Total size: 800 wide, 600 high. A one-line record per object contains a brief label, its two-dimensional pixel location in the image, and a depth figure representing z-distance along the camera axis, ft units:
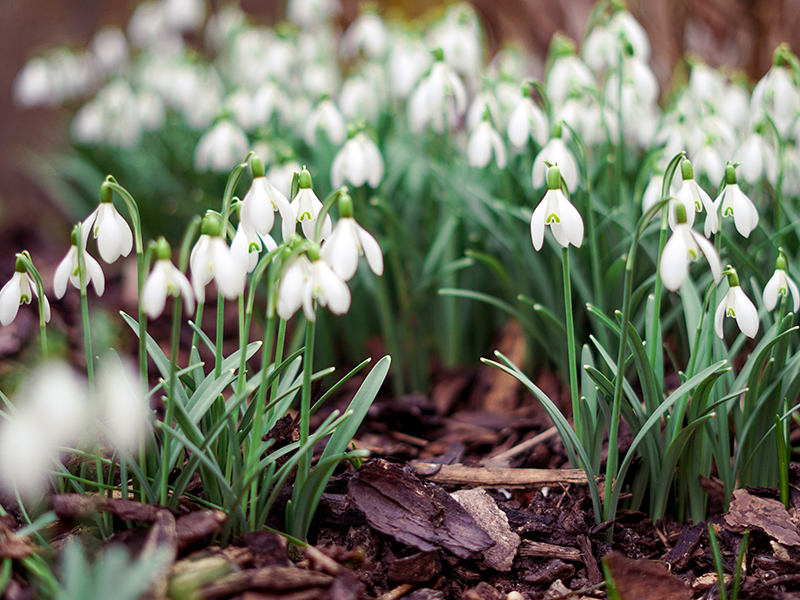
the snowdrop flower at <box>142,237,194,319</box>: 1.77
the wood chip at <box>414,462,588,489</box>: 2.11
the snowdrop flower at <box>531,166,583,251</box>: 1.89
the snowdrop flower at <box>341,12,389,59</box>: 3.09
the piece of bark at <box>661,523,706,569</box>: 2.01
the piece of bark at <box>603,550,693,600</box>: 1.91
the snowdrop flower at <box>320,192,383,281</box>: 1.83
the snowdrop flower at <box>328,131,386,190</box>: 2.27
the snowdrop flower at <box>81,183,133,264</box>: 1.87
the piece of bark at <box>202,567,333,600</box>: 1.81
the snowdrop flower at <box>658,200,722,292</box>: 1.81
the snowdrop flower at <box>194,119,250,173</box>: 2.56
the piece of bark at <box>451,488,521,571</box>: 1.99
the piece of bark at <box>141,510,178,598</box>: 1.80
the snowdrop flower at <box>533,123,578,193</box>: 2.14
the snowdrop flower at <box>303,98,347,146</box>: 2.49
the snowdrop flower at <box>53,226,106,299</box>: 1.87
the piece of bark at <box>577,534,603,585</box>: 1.99
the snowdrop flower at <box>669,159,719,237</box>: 1.91
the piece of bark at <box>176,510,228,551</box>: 1.87
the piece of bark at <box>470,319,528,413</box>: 2.53
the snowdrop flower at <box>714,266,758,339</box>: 1.91
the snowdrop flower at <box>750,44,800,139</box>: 2.28
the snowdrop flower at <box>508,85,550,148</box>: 2.29
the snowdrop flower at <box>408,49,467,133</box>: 2.45
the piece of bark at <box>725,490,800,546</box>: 2.00
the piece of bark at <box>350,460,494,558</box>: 1.97
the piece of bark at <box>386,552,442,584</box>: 1.96
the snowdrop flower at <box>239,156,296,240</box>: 1.90
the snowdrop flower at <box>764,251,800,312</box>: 1.96
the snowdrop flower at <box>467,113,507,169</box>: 2.34
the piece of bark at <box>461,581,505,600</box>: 1.96
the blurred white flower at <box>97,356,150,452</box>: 1.87
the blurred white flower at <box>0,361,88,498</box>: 1.88
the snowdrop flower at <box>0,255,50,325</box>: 1.89
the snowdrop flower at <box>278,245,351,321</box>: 1.79
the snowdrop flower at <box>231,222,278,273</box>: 1.88
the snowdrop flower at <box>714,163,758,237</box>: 1.97
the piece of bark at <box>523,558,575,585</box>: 1.99
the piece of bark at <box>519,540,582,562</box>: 2.01
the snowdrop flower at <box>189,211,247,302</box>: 1.79
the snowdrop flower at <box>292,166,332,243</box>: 1.91
